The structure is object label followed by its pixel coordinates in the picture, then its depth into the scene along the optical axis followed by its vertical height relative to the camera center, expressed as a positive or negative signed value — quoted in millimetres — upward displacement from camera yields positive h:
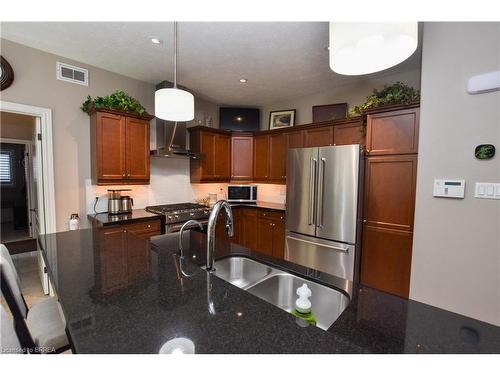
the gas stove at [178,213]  2992 -521
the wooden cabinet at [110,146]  2674 +342
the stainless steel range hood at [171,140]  3288 +534
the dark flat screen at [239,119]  4254 +1089
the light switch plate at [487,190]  1569 -73
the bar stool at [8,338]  623 -471
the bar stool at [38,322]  686 -725
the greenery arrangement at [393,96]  2248 +842
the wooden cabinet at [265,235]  3594 -939
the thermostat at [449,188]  1691 -68
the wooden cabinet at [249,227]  3803 -866
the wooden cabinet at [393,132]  2193 +472
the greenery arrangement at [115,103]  2660 +862
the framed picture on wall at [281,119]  3998 +1048
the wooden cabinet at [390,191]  2213 -129
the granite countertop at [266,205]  3602 -491
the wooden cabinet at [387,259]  2252 -840
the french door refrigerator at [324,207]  2486 -353
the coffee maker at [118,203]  2881 -364
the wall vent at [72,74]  2609 +1185
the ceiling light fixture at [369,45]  859 +554
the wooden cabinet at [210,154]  3752 +373
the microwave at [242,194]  4133 -323
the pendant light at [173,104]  1521 +487
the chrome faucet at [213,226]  1091 -247
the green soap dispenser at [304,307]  824 -474
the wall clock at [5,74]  2227 +978
